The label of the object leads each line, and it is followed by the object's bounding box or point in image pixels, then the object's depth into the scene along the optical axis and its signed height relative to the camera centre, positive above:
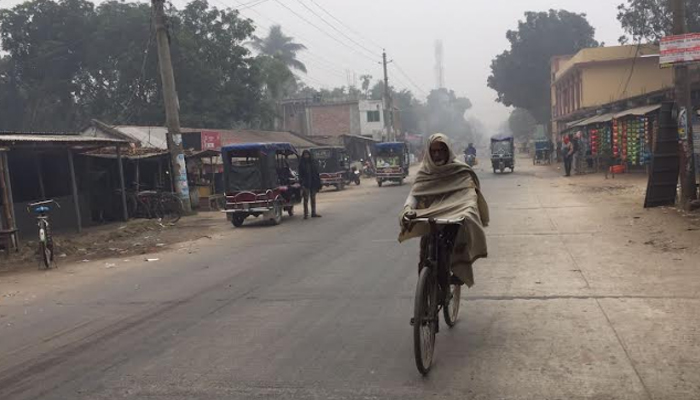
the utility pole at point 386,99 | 51.72 +3.89
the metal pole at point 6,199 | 13.23 -0.58
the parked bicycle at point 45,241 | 10.98 -1.30
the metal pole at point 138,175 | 20.00 -0.44
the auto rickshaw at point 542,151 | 46.91 -1.41
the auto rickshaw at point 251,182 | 15.73 -0.71
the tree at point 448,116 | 120.06 +4.99
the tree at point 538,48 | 64.62 +9.11
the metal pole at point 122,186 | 18.38 -0.67
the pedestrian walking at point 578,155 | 30.36 -1.29
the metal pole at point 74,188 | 15.93 -0.54
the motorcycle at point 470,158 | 37.47 -1.21
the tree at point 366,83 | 90.47 +9.48
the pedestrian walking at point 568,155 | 28.87 -1.14
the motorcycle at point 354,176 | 35.41 -1.66
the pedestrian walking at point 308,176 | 16.45 -0.70
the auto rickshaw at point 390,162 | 31.27 -0.91
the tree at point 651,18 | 38.07 +6.97
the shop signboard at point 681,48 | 12.26 +1.52
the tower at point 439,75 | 177.25 +19.21
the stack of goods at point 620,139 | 27.22 -0.54
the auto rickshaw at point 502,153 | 35.59 -1.00
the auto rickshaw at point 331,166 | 31.08 -0.89
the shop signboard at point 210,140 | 25.89 +0.74
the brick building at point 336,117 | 61.34 +3.20
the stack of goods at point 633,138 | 26.19 -0.51
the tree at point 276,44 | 67.62 +12.24
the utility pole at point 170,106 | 19.23 +1.75
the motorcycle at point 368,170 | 44.25 -1.77
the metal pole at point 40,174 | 17.11 -0.11
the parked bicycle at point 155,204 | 19.14 -1.35
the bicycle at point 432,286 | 4.41 -1.16
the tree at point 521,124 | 98.89 +1.86
